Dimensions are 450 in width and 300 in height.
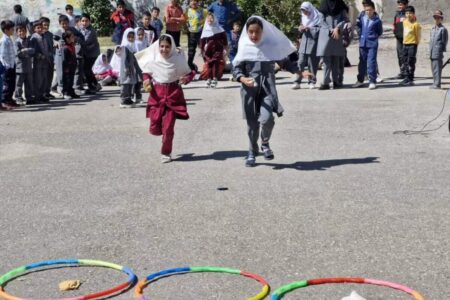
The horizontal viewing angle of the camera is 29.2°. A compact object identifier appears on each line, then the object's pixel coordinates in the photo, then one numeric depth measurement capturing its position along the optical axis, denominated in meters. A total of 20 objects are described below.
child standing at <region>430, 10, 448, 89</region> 16.55
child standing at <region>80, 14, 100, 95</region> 18.20
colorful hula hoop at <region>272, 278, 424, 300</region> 5.73
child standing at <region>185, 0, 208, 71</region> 19.50
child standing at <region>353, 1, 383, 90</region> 17.16
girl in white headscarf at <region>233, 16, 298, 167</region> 10.27
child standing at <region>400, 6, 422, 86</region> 17.55
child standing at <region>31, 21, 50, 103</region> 16.44
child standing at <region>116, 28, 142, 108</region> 15.70
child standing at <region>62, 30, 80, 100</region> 17.17
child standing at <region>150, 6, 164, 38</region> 20.60
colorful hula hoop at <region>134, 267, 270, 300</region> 5.79
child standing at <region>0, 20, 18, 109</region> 15.60
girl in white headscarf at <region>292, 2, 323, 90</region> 17.39
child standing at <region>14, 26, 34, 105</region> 15.88
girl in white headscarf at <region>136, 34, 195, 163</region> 11.01
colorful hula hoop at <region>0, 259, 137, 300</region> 5.79
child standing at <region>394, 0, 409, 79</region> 18.38
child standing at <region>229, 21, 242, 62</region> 18.89
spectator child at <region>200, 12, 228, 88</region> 17.98
